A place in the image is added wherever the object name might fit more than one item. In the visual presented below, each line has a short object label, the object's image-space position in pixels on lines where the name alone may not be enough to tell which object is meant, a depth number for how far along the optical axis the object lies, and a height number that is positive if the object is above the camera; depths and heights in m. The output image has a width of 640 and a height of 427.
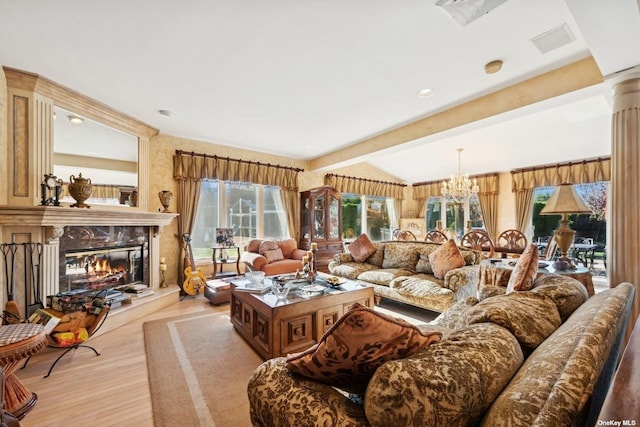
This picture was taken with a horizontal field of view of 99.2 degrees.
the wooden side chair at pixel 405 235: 5.99 -0.49
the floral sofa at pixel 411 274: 3.04 -0.84
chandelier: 5.24 +0.50
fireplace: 3.04 -0.55
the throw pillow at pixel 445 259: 3.34 -0.58
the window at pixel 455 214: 6.81 -0.02
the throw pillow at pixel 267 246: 4.74 -0.59
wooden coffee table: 2.26 -0.94
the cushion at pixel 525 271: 1.78 -0.40
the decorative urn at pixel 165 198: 4.07 +0.23
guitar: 4.19 -0.99
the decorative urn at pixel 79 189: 2.96 +0.26
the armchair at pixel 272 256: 4.34 -0.75
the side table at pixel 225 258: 4.49 -0.82
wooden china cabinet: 5.76 -0.19
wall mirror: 3.02 +0.73
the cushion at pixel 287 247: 5.11 -0.64
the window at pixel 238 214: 4.95 -0.02
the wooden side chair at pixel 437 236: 5.32 -0.47
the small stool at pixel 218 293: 3.79 -1.13
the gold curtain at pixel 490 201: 6.28 +0.29
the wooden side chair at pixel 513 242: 4.47 -0.51
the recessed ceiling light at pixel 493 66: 2.45 +1.35
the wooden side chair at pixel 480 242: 4.66 -0.50
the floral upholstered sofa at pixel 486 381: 0.68 -0.47
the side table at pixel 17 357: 1.68 -0.92
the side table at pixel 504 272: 2.25 -0.55
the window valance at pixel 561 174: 4.91 +0.77
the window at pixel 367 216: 6.97 -0.08
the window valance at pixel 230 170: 4.56 +0.80
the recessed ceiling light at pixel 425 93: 2.99 +1.35
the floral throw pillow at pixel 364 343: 0.85 -0.41
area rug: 1.71 -1.26
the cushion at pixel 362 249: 4.52 -0.60
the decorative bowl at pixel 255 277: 2.99 -0.72
